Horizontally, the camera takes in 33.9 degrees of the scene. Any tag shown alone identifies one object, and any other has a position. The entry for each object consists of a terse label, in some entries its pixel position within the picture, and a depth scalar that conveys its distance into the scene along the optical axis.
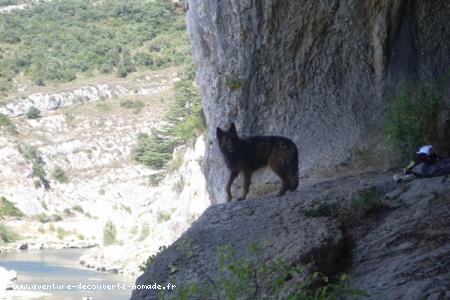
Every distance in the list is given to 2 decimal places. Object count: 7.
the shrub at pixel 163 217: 47.66
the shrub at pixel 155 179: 57.70
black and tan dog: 10.72
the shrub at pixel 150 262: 8.16
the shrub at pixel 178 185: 47.17
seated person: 9.02
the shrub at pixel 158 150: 56.31
